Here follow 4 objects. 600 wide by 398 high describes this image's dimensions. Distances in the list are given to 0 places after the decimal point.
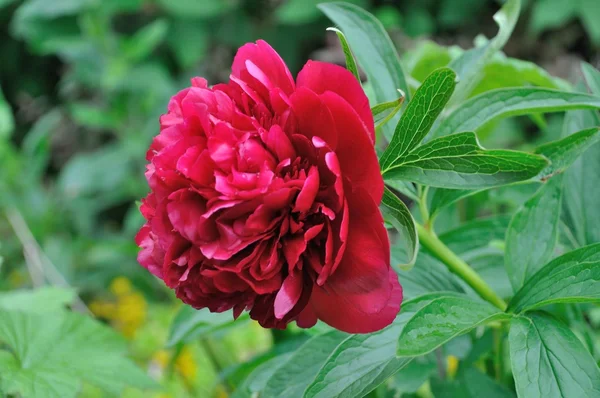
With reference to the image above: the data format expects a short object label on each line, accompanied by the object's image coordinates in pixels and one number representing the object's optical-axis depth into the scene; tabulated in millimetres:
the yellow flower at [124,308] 1766
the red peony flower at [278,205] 671
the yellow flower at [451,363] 1064
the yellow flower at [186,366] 1329
